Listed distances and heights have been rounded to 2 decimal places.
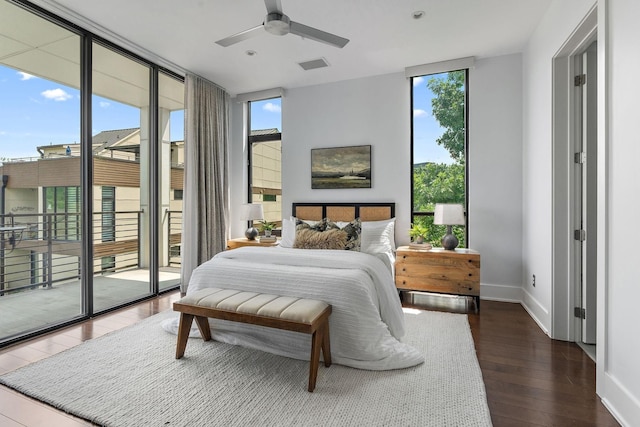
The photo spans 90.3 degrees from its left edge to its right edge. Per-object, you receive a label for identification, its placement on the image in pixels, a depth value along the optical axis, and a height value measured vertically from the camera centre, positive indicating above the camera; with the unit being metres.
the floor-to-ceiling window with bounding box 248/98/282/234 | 4.99 +0.90
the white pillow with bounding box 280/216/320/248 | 3.88 -0.24
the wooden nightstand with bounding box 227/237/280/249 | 4.36 -0.42
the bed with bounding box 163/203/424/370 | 2.17 -0.59
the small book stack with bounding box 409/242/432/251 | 3.74 -0.39
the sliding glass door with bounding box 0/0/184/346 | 2.89 +0.45
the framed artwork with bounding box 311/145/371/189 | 4.36 +0.64
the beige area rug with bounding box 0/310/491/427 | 1.65 -1.05
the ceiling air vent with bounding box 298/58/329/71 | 3.89 +1.87
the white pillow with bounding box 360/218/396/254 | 3.58 -0.29
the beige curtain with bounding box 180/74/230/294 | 4.20 +0.52
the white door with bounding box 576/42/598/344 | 2.47 +0.16
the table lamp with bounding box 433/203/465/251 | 3.59 -0.06
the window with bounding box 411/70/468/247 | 4.04 +0.87
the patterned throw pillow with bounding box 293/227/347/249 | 3.35 -0.28
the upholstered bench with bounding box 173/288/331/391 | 1.89 -0.63
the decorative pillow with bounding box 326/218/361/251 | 3.38 -0.20
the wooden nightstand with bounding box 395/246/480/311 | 3.44 -0.65
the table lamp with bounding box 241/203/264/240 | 4.59 -0.01
